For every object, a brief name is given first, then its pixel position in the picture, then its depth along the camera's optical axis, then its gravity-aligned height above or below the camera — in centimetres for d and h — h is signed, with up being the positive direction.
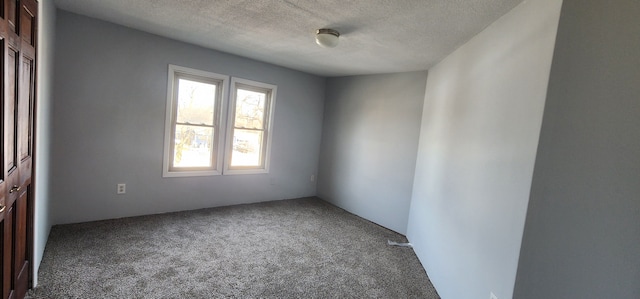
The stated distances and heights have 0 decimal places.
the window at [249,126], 400 -4
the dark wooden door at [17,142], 132 -23
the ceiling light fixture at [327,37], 246 +82
